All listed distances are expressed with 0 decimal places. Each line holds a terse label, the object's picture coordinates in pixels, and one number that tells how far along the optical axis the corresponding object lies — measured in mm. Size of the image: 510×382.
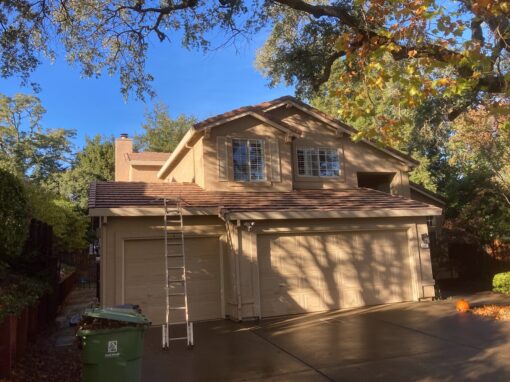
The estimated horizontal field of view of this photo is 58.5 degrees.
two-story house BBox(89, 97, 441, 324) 12273
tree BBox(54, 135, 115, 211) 35594
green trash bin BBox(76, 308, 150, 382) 5797
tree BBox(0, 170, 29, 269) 8438
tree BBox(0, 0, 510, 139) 8586
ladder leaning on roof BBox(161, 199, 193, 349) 12227
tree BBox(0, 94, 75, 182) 45812
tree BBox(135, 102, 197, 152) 46125
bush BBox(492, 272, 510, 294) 14602
